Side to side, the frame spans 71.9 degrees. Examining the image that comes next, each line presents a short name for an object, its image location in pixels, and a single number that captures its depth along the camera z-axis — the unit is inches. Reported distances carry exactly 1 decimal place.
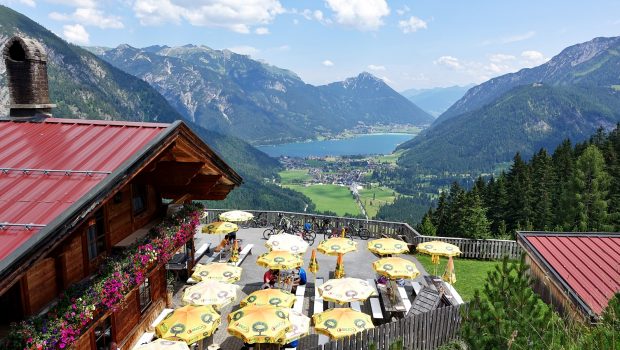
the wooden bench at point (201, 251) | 872.7
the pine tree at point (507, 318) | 283.1
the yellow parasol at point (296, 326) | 479.6
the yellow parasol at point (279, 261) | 693.5
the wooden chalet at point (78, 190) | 267.4
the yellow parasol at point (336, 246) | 767.7
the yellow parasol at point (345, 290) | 583.2
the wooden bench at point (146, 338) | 525.6
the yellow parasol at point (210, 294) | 557.0
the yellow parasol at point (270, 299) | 557.0
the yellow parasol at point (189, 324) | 460.1
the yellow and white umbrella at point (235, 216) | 981.2
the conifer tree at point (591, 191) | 1637.6
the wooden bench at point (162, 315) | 595.1
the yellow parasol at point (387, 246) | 755.8
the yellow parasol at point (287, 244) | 786.8
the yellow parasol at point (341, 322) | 489.4
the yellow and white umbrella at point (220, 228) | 861.0
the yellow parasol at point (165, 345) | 421.1
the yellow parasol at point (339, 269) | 781.3
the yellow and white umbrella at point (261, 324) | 459.2
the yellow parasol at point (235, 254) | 861.2
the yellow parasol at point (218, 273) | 644.1
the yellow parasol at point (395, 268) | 649.6
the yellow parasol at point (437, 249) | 751.5
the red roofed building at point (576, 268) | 507.2
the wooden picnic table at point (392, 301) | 644.7
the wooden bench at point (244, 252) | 880.0
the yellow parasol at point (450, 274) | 758.5
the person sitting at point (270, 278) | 724.5
